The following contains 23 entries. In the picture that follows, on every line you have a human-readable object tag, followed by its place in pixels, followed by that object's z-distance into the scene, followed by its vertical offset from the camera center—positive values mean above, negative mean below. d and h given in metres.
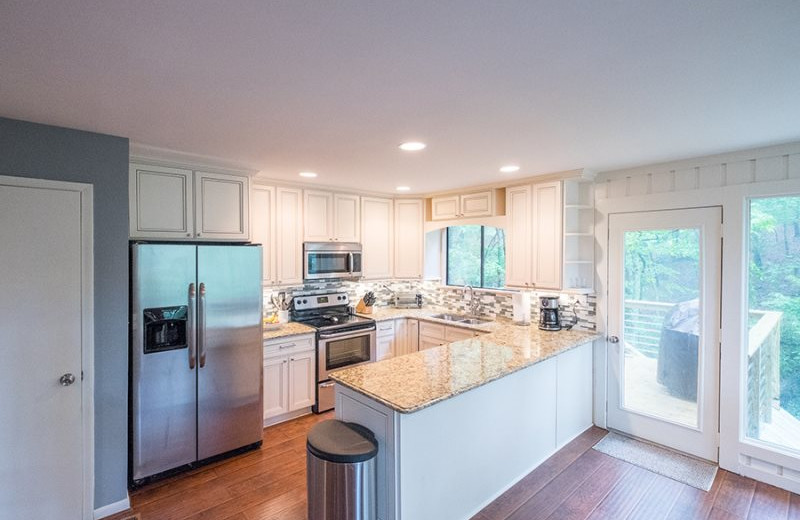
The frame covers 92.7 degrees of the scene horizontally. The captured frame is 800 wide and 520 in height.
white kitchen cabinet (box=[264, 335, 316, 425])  3.58 -1.16
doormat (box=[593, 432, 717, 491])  2.84 -1.62
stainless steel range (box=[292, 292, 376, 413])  3.91 -0.83
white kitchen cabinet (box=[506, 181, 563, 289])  3.60 +0.22
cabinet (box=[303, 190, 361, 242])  4.17 +0.45
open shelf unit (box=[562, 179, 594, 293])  3.60 +0.20
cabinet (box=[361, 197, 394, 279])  4.66 +0.25
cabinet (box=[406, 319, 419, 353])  4.53 -0.94
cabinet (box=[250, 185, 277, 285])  3.78 +0.32
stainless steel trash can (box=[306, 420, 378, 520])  1.97 -1.15
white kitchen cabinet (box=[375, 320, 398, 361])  4.35 -0.96
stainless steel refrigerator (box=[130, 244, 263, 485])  2.68 -0.74
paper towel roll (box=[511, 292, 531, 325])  4.02 -0.54
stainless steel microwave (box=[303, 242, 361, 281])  4.15 -0.04
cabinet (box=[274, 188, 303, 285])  3.93 +0.21
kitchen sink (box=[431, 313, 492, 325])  4.41 -0.73
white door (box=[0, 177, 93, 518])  2.13 -0.53
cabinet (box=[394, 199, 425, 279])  4.90 +0.26
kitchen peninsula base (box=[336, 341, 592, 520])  2.07 -1.17
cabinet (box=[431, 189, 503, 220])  4.11 +0.60
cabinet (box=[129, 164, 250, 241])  2.84 +0.42
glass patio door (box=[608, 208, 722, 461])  3.02 -0.58
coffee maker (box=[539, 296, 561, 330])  3.76 -0.56
